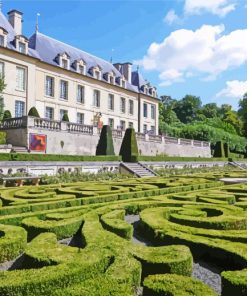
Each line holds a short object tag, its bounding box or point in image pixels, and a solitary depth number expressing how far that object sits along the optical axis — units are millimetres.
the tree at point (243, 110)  51668
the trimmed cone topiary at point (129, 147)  19355
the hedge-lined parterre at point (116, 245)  2458
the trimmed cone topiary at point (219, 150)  30828
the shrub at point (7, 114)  20915
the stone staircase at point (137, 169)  16925
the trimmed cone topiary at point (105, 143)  19369
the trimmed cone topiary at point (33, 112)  21560
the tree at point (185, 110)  59897
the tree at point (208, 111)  61056
